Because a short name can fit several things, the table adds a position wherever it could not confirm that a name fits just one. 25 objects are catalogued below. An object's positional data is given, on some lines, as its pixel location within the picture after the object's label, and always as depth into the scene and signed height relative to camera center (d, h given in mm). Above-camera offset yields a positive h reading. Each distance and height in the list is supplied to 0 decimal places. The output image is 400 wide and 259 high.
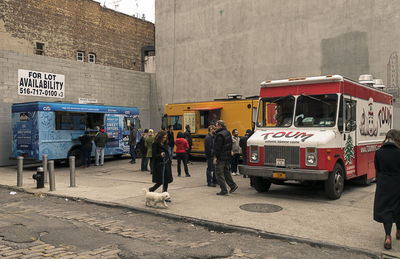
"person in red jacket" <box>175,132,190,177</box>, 13505 -795
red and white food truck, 9038 -194
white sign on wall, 18516 +2120
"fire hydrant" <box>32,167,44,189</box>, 11312 -1538
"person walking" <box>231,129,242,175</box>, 13914 -915
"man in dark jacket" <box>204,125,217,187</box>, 11469 -844
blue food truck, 15867 -11
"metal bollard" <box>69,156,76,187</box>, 11605 -1522
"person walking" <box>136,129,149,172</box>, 15312 -1096
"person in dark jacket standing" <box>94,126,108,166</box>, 17328 -782
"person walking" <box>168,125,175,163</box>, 16409 -523
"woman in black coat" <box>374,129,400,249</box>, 5559 -877
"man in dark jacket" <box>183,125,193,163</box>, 16294 -392
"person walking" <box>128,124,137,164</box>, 18438 -685
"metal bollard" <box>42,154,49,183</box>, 11868 -1165
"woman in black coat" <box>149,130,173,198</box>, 8938 -867
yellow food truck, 17906 +534
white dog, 8250 -1549
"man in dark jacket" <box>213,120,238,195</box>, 9961 -791
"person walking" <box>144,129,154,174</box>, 14320 -671
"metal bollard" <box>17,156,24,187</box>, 11719 -1386
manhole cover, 8172 -1793
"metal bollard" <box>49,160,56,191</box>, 10961 -1464
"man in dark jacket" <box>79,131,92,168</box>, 16844 -981
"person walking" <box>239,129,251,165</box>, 13728 -697
